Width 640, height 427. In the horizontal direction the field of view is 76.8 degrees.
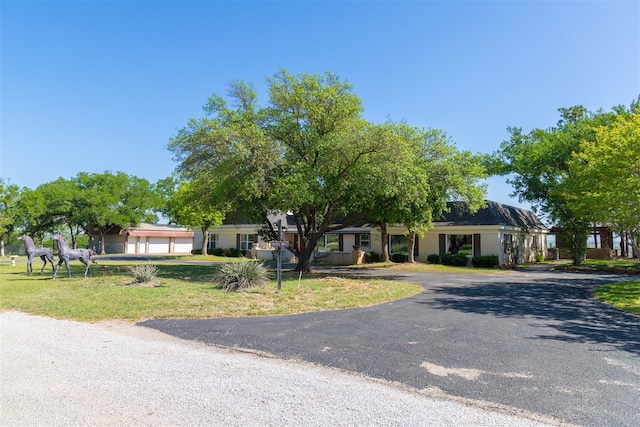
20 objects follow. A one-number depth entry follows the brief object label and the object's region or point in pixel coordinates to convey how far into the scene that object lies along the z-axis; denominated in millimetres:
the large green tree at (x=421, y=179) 15945
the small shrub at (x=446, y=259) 28922
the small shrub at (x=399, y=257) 30495
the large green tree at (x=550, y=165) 28109
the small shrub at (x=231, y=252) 39400
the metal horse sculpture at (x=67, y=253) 15672
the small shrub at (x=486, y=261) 27281
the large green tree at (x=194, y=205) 18175
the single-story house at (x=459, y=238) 28625
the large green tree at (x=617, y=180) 14539
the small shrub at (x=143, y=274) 14234
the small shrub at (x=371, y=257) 31219
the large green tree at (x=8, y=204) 43344
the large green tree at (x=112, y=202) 44750
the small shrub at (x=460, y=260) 28406
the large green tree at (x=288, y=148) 15711
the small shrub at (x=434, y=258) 29583
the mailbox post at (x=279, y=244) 11758
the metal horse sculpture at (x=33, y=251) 17219
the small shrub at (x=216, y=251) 40147
